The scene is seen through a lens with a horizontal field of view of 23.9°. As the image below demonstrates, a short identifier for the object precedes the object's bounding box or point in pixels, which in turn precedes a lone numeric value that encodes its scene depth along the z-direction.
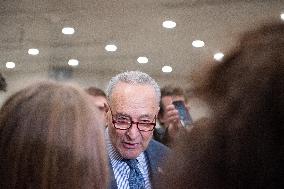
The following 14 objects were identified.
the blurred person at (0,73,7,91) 1.86
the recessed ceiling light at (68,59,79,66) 6.00
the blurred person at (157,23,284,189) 0.55
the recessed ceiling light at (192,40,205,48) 5.69
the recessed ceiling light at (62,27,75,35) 5.91
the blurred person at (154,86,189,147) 2.35
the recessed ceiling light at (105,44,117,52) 6.00
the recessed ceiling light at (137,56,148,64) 6.05
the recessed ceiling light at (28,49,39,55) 6.10
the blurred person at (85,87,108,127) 2.45
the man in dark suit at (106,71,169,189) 2.07
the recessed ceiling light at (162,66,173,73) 5.77
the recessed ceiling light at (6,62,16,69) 5.97
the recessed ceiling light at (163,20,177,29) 5.79
